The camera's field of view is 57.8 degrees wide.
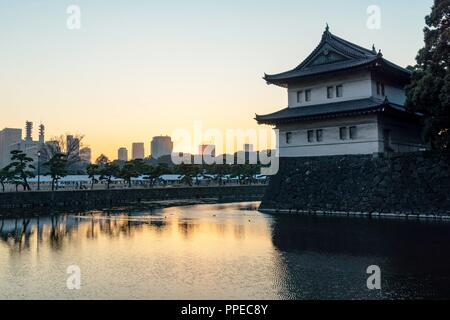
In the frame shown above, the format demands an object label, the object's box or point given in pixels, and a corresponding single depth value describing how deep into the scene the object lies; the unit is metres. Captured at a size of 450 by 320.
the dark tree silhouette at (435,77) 26.88
